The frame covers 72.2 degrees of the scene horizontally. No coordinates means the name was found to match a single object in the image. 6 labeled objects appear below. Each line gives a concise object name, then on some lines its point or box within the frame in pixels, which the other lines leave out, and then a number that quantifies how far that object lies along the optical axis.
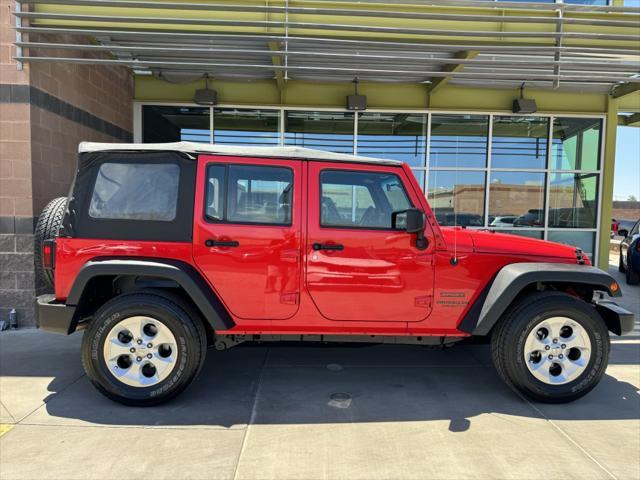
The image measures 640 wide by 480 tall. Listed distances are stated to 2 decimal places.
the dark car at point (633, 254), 8.95
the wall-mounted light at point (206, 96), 8.06
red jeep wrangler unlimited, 3.40
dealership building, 5.52
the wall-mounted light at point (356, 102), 8.17
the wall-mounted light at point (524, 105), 8.37
